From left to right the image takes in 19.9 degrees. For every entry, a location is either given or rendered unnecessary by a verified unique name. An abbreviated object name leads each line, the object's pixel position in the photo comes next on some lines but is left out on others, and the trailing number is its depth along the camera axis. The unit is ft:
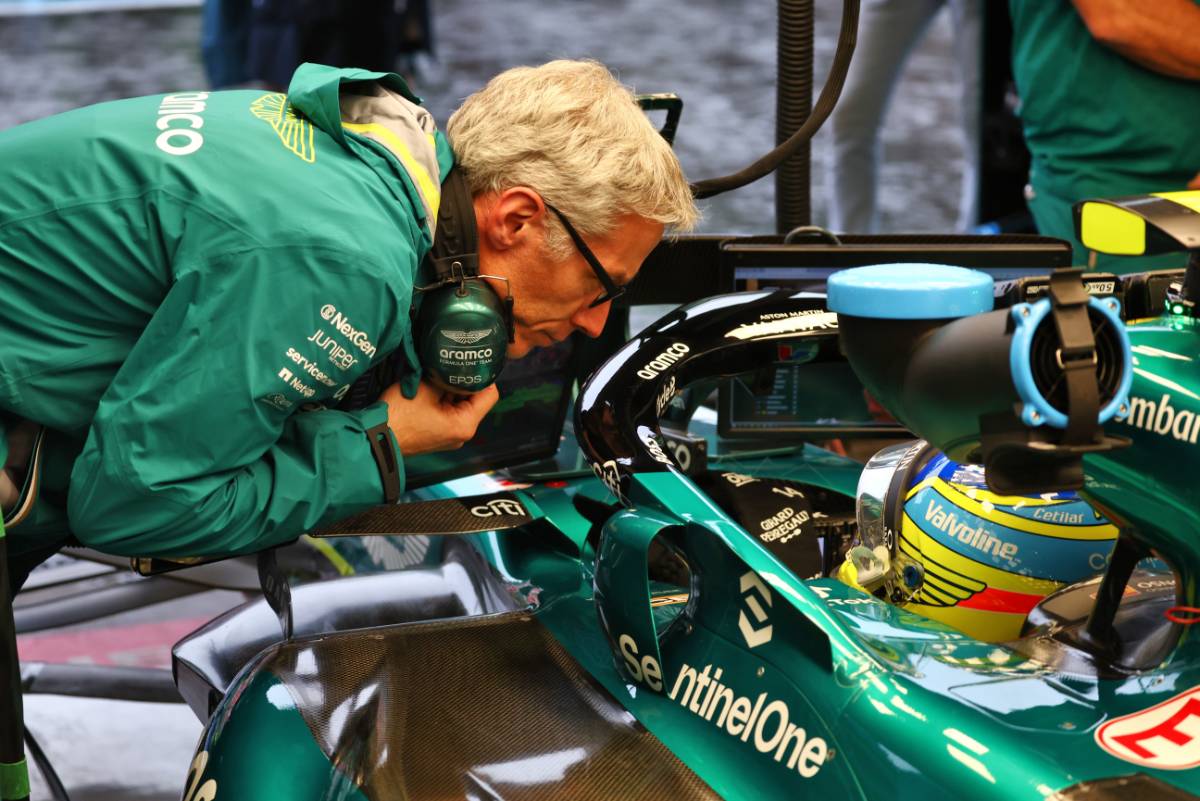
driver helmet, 10.03
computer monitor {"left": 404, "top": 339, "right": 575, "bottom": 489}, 11.43
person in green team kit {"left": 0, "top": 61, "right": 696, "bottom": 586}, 9.70
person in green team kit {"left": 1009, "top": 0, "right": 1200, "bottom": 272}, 12.71
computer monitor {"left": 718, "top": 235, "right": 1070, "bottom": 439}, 11.35
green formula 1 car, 8.92
